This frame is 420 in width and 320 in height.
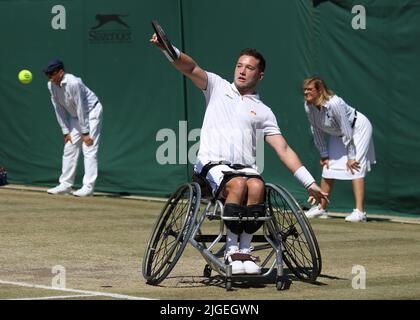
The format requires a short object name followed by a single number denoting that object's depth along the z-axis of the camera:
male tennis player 17.80
